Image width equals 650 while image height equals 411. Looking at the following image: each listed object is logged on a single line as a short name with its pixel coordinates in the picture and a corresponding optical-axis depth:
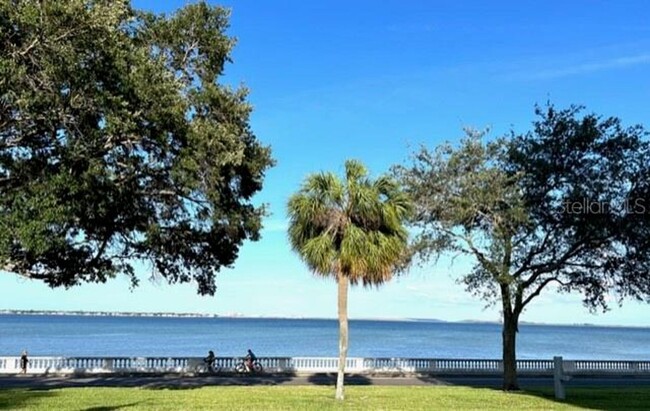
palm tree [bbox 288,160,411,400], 18.70
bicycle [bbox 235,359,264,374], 35.62
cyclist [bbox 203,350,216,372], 35.22
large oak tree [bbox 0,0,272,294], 14.79
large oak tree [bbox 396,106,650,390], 23.97
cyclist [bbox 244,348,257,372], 35.69
